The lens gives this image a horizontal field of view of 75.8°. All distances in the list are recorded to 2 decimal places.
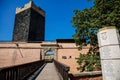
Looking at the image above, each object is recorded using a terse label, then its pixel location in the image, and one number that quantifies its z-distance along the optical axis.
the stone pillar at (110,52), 2.47
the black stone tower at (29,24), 19.22
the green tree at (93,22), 6.54
